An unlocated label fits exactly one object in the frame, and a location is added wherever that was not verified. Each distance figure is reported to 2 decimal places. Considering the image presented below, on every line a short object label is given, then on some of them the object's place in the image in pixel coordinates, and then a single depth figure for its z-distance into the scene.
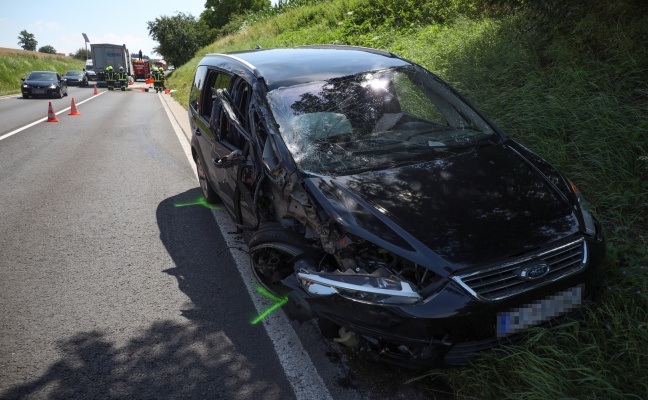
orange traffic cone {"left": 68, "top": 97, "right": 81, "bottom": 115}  18.12
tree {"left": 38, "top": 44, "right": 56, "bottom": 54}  134.35
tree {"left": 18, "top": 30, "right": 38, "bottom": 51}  129.38
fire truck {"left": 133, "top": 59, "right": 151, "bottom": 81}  52.00
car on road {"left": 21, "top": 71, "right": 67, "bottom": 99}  26.59
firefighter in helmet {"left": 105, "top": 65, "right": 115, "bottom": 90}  39.09
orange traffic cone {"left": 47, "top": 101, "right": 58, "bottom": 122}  15.52
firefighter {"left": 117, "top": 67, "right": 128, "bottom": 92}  38.44
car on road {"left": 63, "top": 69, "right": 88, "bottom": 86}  41.47
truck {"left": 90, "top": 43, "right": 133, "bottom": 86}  41.91
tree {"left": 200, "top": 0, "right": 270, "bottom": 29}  64.56
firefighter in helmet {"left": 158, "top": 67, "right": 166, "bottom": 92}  34.03
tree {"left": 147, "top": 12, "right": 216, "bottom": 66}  53.88
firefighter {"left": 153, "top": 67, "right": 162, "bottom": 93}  34.00
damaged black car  2.67
